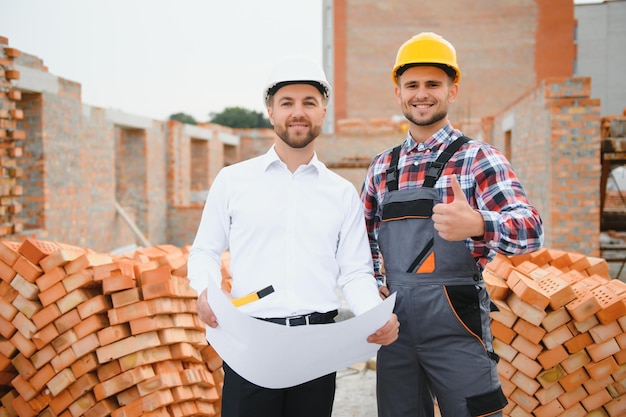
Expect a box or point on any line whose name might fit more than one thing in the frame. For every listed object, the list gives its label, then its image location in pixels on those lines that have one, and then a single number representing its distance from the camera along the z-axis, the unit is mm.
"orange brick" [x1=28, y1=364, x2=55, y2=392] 3485
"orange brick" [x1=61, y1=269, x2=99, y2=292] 3467
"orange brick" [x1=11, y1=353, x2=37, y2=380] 3535
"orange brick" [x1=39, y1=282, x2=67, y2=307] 3484
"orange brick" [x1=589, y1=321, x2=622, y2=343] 3508
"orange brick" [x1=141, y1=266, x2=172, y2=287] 3592
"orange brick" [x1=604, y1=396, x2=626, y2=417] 3639
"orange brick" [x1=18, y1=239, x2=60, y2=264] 3619
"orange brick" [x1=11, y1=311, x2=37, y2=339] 3525
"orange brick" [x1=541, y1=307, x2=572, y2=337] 3453
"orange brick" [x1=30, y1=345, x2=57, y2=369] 3492
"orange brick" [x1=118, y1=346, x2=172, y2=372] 3443
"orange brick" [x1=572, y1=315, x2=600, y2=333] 3488
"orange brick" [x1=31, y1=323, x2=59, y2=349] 3471
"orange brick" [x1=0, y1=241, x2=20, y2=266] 3627
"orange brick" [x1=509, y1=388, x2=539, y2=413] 3547
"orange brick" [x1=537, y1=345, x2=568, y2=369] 3473
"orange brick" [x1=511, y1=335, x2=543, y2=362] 3477
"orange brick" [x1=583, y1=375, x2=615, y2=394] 3582
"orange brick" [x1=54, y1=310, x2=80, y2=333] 3461
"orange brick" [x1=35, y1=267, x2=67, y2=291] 3504
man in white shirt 2100
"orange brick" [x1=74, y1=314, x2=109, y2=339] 3428
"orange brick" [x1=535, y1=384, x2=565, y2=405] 3520
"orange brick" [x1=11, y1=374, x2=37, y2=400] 3508
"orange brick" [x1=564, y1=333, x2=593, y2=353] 3498
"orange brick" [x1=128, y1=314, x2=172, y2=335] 3471
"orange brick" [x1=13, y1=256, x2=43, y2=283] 3559
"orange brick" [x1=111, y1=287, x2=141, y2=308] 3480
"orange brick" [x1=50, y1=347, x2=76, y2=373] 3436
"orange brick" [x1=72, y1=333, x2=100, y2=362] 3418
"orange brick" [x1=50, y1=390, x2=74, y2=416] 3455
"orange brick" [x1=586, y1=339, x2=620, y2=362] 3521
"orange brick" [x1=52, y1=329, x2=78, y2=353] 3455
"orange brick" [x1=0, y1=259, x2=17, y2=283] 3605
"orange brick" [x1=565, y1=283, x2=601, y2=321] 3434
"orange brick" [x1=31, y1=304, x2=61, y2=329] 3473
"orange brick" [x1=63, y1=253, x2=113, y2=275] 3498
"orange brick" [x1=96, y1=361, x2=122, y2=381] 3443
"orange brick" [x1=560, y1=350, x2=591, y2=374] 3525
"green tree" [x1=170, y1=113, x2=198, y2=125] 54044
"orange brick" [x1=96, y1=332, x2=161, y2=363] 3406
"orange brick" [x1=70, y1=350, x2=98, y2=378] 3424
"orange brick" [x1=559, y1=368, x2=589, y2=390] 3541
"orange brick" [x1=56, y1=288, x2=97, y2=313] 3465
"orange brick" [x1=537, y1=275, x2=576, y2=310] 3426
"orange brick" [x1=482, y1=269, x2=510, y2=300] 3613
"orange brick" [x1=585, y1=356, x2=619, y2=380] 3547
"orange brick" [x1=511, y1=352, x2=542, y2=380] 3490
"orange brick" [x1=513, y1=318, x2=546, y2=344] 3451
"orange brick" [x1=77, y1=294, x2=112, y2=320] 3447
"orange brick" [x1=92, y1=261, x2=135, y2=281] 3488
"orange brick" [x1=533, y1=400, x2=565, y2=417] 3547
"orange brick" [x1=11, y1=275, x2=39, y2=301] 3543
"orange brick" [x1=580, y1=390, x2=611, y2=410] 3604
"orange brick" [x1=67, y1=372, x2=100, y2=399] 3418
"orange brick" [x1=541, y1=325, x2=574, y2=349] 3461
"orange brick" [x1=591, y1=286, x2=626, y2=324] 3471
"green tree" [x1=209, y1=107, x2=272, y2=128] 50000
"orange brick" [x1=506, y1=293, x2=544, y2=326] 3414
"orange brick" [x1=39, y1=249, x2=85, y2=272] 3529
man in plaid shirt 2211
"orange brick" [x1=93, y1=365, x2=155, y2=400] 3398
